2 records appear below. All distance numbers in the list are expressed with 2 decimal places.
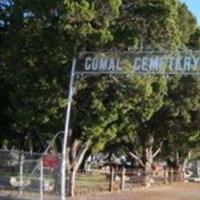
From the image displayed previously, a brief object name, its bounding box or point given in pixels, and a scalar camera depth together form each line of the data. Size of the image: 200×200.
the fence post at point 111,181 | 38.72
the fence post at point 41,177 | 26.35
